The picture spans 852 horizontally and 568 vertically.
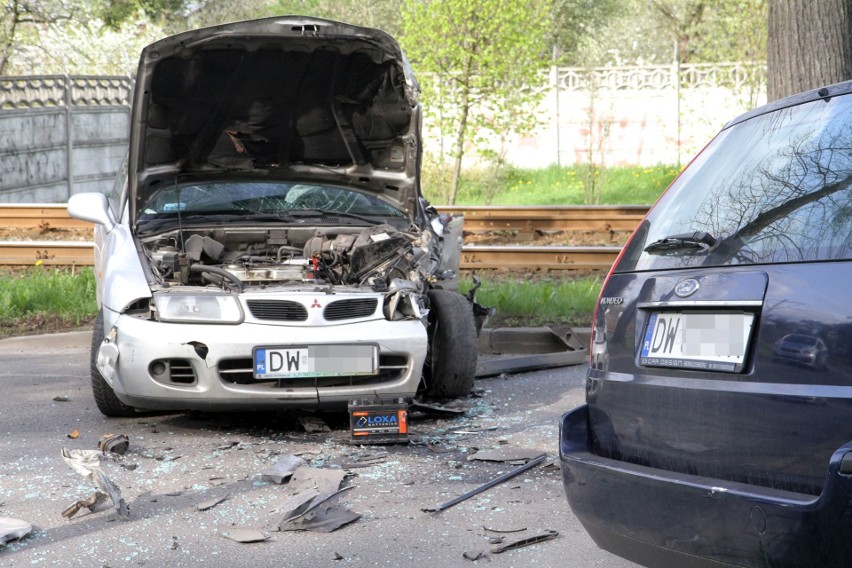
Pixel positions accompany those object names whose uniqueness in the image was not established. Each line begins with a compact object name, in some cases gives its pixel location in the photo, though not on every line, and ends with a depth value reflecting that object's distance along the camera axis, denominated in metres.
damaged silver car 5.14
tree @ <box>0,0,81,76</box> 24.11
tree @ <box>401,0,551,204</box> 15.20
